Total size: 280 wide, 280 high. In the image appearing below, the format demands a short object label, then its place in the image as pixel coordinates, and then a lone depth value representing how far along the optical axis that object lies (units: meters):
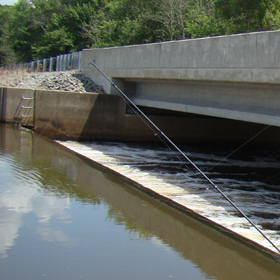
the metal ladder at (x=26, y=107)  19.33
